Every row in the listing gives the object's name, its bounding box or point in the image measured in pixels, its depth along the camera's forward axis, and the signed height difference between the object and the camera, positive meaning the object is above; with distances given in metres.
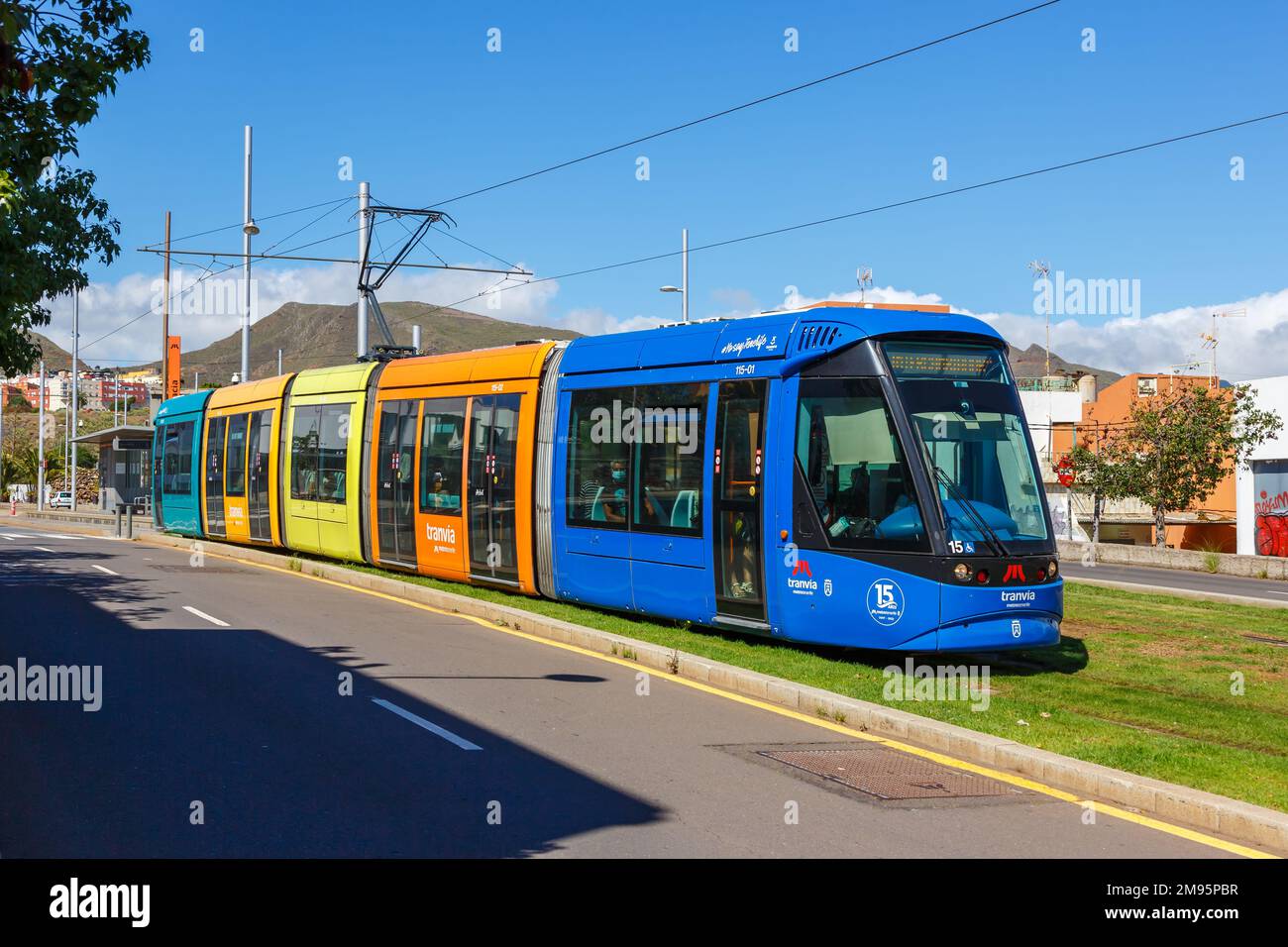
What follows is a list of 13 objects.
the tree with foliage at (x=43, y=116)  12.72 +3.68
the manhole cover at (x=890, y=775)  8.00 -1.99
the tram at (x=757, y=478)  11.63 -0.06
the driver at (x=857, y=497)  11.92 -0.23
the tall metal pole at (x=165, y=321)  48.91 +5.88
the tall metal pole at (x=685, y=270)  44.69 +7.08
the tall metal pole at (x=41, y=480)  68.22 -0.32
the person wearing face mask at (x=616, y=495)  15.05 -0.26
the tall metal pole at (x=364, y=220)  29.20 +5.84
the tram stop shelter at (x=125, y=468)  54.47 +0.29
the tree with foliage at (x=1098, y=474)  42.88 -0.06
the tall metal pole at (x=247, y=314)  37.97 +4.79
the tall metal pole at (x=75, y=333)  64.00 +7.13
